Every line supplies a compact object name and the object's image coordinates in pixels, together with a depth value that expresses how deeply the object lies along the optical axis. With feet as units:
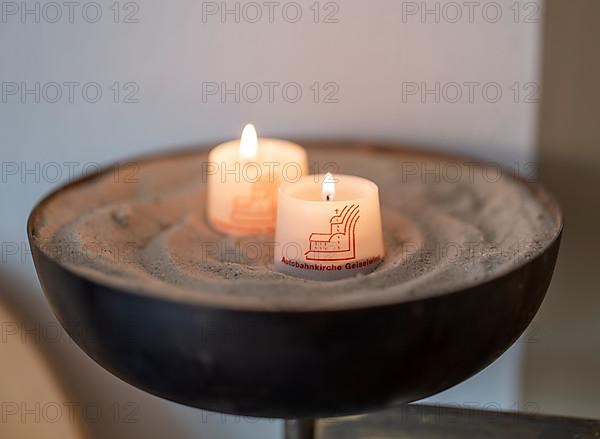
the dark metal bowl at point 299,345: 1.98
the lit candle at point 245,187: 2.44
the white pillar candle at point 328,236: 2.25
